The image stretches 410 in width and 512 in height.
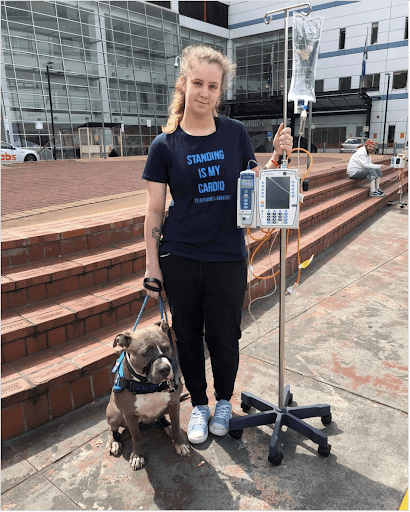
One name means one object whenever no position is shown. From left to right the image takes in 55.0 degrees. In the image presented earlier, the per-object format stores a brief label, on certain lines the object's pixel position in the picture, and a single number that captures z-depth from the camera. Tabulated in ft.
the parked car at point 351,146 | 92.99
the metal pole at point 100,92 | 97.66
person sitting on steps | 32.27
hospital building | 85.71
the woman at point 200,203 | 7.24
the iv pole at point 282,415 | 7.61
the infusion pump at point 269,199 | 7.07
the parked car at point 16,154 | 63.57
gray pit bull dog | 6.93
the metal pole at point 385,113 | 103.65
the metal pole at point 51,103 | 82.58
